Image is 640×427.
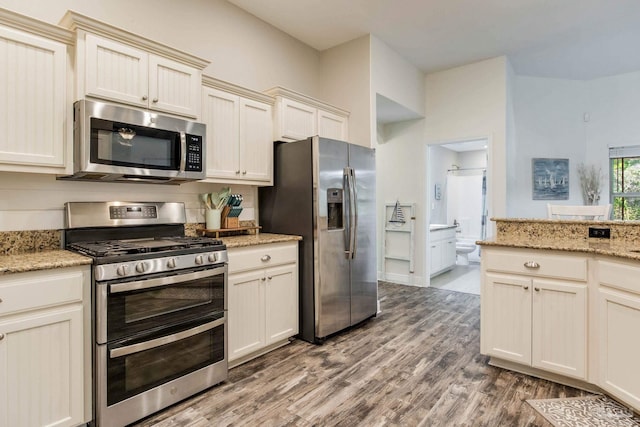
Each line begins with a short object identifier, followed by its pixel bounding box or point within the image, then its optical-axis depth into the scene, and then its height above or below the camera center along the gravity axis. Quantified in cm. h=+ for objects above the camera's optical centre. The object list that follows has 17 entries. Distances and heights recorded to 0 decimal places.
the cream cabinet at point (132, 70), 203 +91
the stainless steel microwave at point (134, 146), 201 +42
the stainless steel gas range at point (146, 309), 181 -56
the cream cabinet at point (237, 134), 279 +67
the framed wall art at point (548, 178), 530 +51
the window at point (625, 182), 512 +44
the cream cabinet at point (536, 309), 221 -66
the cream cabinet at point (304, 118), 326 +96
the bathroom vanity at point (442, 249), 541 -62
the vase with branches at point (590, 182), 521 +45
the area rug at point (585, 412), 191 -115
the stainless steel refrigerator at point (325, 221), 302 -9
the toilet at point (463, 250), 650 -72
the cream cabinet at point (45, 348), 158 -66
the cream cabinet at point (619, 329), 189 -67
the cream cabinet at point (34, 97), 182 +62
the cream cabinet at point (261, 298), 255 -68
